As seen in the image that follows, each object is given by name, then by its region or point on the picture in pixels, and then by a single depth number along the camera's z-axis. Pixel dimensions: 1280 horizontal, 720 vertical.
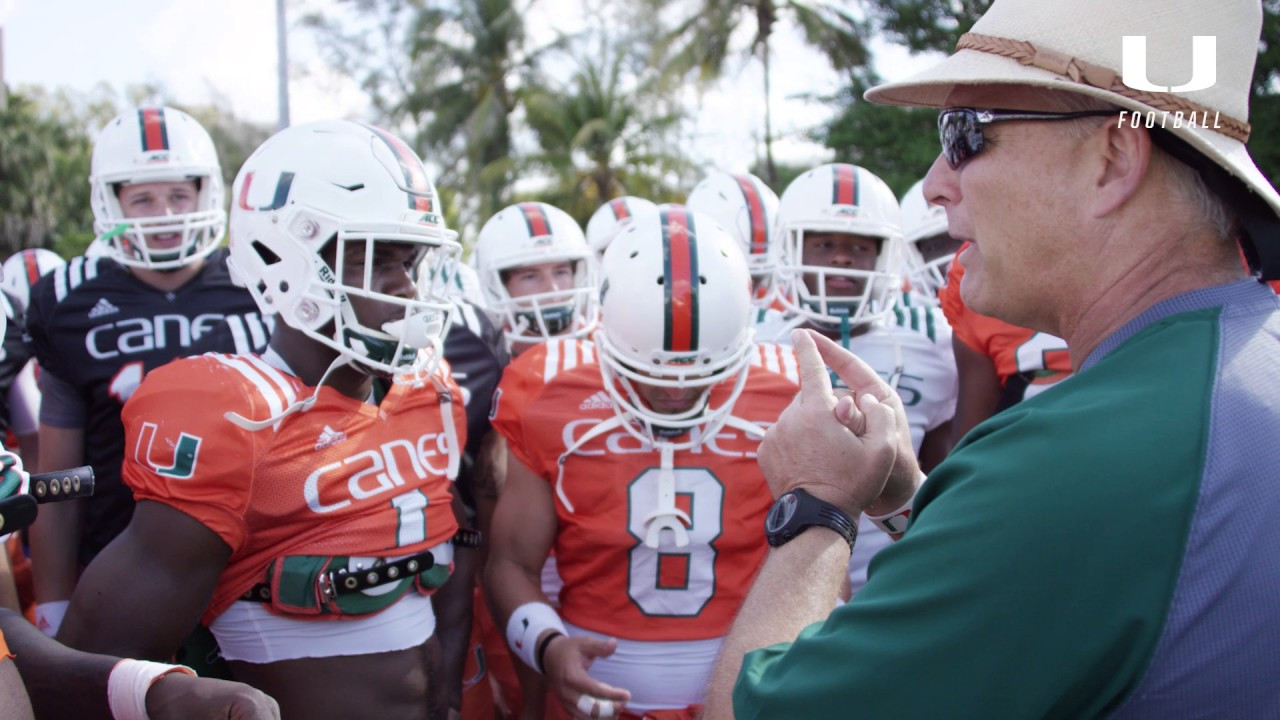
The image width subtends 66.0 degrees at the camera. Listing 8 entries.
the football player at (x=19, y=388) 3.80
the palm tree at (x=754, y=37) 21.95
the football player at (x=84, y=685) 1.63
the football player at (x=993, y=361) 3.53
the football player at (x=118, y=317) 3.36
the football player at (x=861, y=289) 3.72
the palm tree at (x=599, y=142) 22.23
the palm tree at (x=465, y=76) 24.92
